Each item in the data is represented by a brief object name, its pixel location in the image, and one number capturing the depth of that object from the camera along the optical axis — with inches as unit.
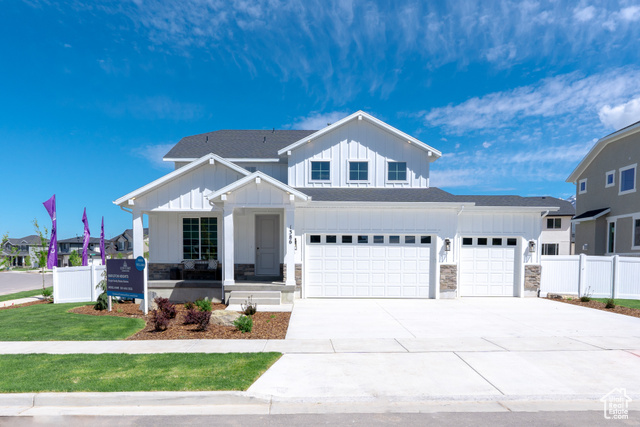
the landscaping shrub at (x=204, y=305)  383.4
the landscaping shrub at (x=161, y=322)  311.9
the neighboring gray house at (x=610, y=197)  683.4
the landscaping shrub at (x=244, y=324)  306.8
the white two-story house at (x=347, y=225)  484.4
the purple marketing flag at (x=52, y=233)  620.7
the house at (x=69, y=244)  2391.7
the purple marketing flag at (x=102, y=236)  950.7
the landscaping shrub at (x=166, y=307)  343.2
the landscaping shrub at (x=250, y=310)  370.3
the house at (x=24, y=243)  2454.4
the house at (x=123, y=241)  2422.5
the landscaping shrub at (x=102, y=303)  410.9
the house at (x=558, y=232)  1158.3
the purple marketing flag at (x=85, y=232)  746.7
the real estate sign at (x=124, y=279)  389.4
